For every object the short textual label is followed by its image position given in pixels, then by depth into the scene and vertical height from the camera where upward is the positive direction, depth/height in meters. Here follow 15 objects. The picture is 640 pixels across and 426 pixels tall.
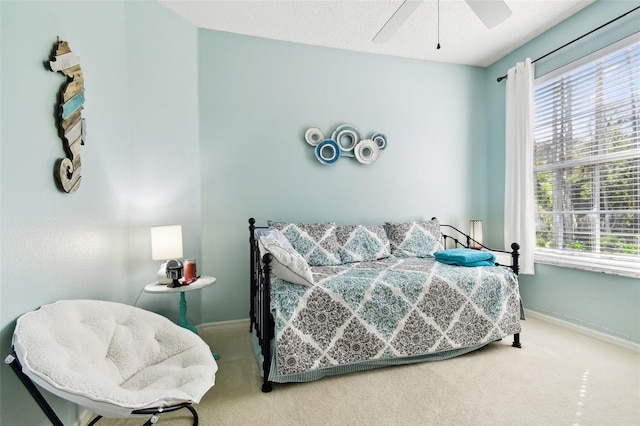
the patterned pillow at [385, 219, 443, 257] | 2.97 -0.32
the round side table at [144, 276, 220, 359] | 2.05 -0.52
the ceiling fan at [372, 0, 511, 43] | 1.74 +1.15
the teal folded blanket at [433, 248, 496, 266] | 2.44 -0.42
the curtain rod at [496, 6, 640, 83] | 2.30 +1.40
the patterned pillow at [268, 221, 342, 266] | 2.66 -0.29
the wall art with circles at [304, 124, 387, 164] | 3.08 +0.65
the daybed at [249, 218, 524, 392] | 1.82 -0.66
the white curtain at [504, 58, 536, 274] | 2.97 +0.39
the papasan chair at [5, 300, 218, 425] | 0.95 -0.56
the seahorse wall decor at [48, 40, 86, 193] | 1.38 +0.46
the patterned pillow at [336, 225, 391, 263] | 2.80 -0.34
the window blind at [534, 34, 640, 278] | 2.36 +0.35
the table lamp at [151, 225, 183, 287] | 2.13 -0.29
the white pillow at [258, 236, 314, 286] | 1.87 -0.35
